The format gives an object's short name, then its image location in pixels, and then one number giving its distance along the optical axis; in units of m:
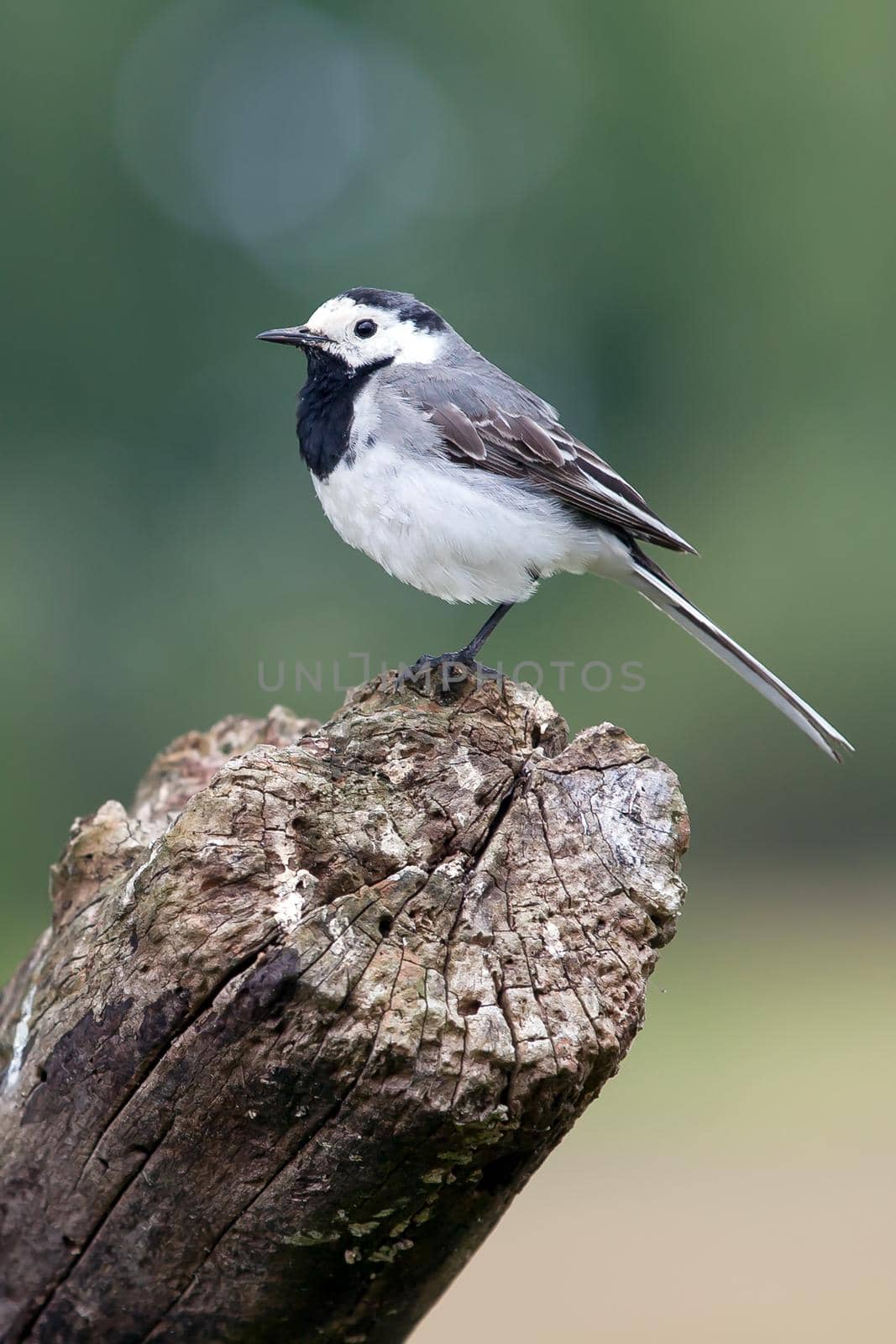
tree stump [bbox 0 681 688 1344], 4.87
